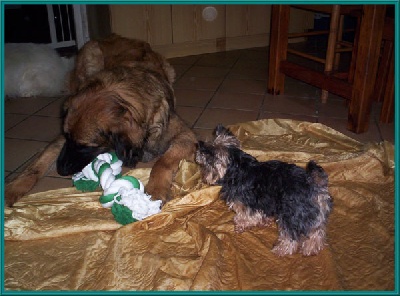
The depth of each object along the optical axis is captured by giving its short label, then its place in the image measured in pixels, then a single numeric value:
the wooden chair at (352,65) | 2.83
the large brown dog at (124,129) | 2.04
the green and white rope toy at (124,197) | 1.97
